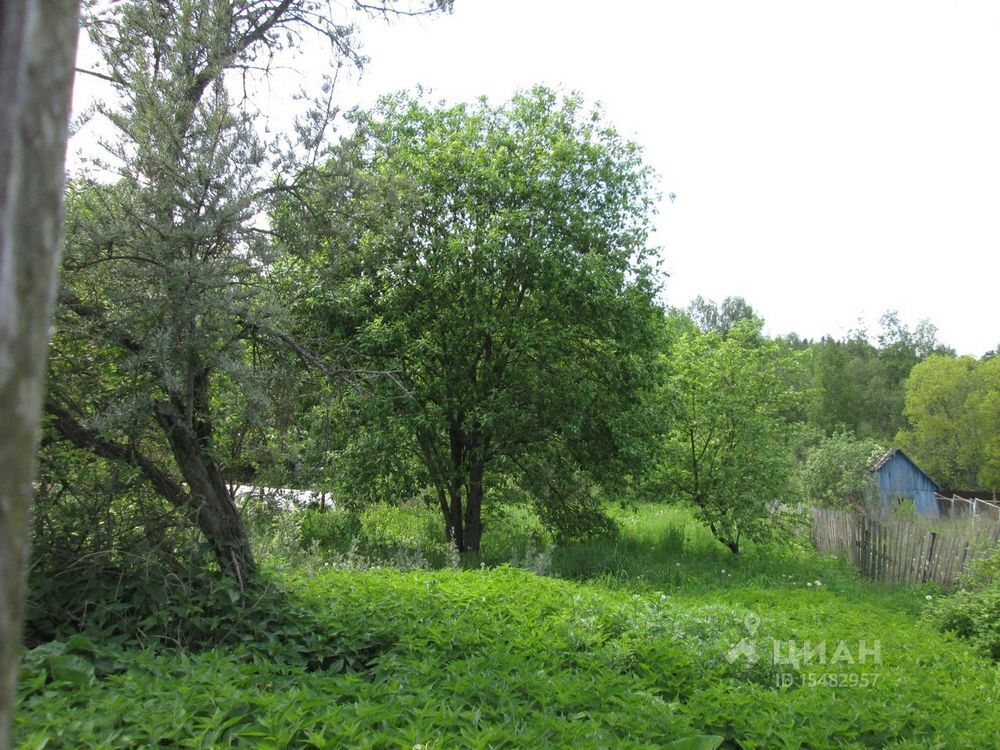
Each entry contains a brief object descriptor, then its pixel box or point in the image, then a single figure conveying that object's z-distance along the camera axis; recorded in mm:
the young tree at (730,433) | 13656
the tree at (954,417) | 46312
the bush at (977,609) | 7168
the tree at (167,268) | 4344
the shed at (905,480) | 31672
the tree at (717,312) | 67688
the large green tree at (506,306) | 11234
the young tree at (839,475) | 24281
